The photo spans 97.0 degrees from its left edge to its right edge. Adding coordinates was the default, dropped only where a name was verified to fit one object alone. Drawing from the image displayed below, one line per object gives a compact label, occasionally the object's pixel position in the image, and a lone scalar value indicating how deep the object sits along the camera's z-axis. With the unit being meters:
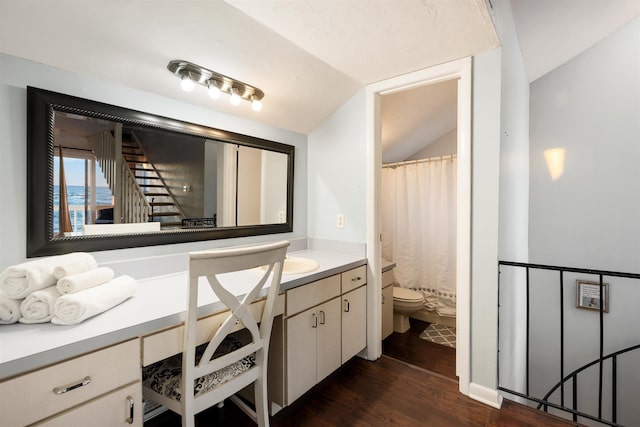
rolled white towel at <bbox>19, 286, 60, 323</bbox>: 0.92
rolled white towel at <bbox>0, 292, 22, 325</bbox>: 0.90
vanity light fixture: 1.47
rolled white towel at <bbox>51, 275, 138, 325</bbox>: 0.91
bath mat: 2.67
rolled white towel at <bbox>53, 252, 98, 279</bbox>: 1.00
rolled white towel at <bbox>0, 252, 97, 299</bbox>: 0.92
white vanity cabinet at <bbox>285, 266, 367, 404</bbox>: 1.56
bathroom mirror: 1.22
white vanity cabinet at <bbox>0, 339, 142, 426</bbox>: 0.75
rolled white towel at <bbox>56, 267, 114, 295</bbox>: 0.97
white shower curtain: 2.99
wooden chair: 1.02
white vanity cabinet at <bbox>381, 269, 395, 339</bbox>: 2.52
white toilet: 2.75
